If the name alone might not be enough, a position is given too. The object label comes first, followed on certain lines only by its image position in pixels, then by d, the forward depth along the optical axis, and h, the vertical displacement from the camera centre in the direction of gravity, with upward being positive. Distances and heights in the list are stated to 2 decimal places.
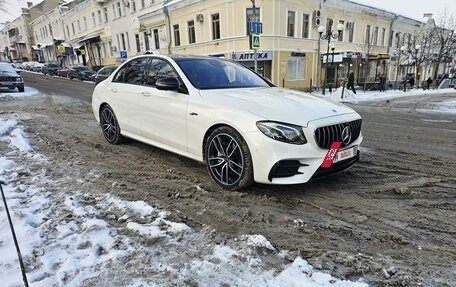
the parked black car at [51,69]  38.10 -1.43
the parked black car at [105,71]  21.10 -1.06
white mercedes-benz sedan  3.40 -0.82
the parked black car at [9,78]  16.84 -1.00
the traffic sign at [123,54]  29.46 -0.04
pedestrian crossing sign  13.74 +0.31
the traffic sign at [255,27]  13.57 +0.87
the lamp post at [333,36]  26.88 +0.81
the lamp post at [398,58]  34.71 -1.61
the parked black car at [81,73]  29.55 -1.58
